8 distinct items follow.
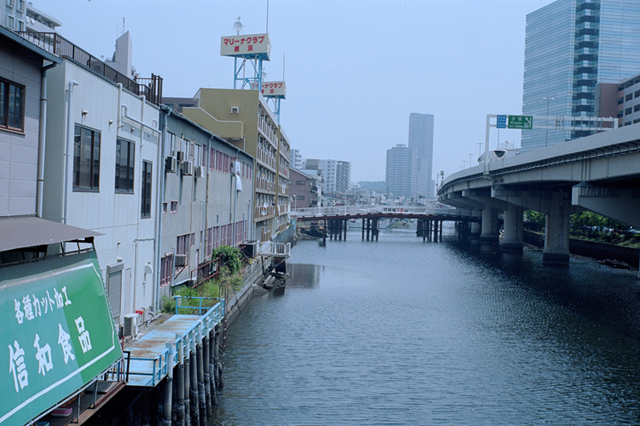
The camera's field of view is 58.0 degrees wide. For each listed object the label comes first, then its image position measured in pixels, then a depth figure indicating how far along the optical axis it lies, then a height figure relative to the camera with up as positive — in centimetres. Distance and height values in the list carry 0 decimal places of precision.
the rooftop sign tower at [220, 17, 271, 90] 5612 +1517
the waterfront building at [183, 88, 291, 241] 4116 +557
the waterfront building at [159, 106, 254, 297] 2125 +9
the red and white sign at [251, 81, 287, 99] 7444 +1476
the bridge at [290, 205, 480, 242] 8331 -111
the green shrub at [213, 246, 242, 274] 3038 -298
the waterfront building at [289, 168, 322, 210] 10738 +281
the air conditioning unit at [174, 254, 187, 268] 2222 -234
